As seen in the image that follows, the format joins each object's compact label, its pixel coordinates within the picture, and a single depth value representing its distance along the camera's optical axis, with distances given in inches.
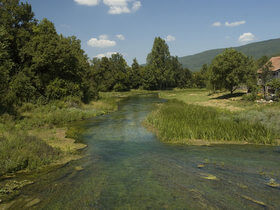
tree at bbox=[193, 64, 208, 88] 4581.7
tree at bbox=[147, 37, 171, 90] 3836.1
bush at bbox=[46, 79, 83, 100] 1270.9
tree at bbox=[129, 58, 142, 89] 3841.0
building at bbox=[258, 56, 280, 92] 1977.5
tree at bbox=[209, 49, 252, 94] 1710.1
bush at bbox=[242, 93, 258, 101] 1401.5
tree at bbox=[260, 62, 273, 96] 1843.0
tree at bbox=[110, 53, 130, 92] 3518.7
